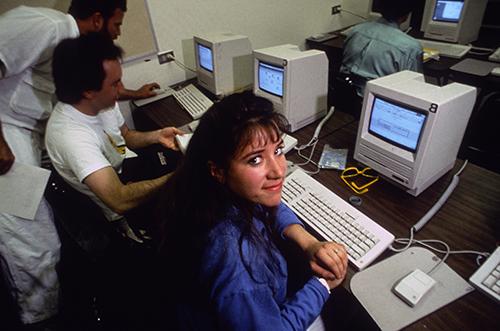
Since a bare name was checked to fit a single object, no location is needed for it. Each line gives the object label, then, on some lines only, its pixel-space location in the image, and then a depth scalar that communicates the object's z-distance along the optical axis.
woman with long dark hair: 0.67
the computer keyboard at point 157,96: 2.11
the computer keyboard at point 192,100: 1.91
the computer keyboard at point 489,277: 0.76
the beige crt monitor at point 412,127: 1.00
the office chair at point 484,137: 2.10
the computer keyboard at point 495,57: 2.30
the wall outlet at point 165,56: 2.25
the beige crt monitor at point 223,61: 1.96
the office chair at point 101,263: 1.28
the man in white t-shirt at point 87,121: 1.14
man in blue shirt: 1.88
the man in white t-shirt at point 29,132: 1.23
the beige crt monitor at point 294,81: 1.49
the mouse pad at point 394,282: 0.77
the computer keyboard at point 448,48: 2.44
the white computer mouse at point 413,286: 0.78
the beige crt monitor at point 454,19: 2.47
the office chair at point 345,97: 1.91
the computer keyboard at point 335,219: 0.91
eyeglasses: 1.20
